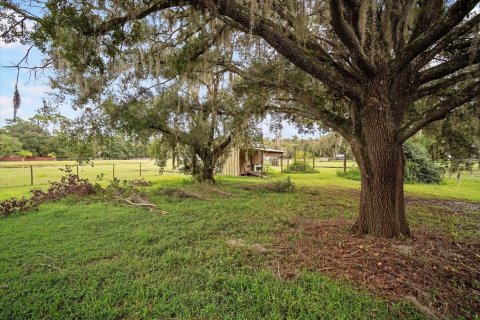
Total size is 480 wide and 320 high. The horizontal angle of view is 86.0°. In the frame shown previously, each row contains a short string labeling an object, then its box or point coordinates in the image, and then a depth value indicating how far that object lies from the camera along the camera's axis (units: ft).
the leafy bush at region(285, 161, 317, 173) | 77.98
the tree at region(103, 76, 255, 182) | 30.32
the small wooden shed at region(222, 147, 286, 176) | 63.77
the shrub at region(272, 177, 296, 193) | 34.93
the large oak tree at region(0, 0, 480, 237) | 10.77
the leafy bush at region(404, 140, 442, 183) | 51.44
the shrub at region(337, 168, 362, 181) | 60.59
